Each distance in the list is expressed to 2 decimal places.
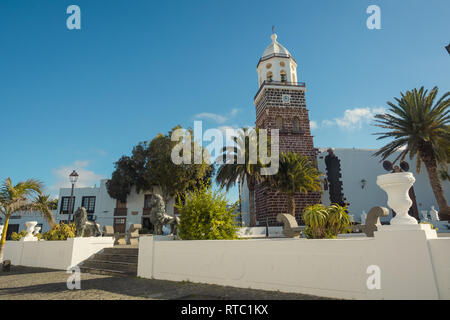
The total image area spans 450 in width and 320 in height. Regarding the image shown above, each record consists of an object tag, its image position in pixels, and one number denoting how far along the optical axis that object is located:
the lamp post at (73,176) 13.46
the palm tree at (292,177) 19.58
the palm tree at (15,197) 10.79
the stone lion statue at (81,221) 10.02
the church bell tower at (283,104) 25.05
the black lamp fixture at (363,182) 25.24
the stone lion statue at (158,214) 7.87
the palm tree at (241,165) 19.66
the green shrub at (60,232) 10.98
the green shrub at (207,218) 6.70
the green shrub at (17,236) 13.15
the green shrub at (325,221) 5.87
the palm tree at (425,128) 17.08
